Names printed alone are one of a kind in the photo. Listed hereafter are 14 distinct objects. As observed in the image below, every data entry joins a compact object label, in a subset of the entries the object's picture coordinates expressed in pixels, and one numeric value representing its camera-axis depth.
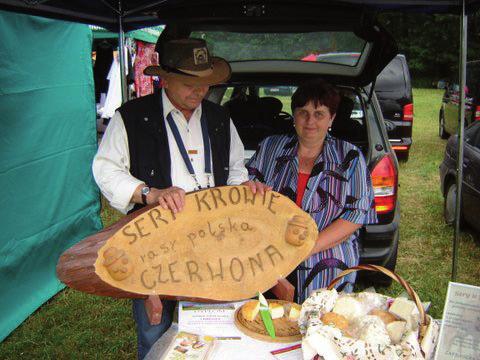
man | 1.74
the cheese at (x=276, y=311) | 1.50
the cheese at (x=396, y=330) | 1.18
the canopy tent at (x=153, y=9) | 2.19
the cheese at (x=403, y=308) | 1.25
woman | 2.09
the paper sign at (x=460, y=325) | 1.14
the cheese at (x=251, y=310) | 1.47
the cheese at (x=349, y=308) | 1.26
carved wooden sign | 1.31
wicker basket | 1.11
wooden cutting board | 1.38
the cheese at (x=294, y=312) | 1.49
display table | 1.31
